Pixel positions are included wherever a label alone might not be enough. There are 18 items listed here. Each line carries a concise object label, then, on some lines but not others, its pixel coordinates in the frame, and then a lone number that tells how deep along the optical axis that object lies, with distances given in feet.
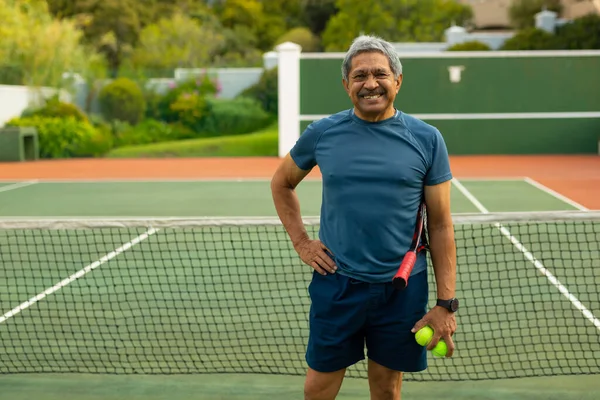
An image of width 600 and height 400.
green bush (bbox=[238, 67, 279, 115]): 89.10
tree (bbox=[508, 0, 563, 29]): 147.74
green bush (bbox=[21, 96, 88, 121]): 73.87
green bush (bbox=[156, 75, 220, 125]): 84.84
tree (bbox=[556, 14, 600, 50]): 104.53
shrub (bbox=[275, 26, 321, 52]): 139.74
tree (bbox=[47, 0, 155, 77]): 142.72
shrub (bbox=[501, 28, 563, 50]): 101.35
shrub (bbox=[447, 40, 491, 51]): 94.68
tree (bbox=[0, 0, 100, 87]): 79.61
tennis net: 16.78
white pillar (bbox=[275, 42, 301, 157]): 67.87
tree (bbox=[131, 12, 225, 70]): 103.19
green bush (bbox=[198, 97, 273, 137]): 84.84
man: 10.26
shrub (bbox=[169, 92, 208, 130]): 84.74
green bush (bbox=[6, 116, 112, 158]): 70.64
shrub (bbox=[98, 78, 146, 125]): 83.82
